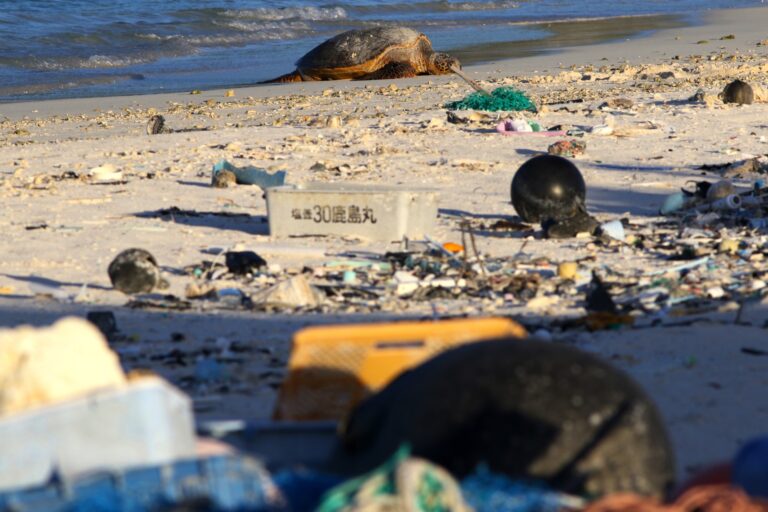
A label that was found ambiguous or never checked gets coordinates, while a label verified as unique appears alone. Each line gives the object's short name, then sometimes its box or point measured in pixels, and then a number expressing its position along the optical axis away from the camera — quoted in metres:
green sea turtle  39.22
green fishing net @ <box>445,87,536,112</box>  27.55
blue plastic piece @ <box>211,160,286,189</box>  19.33
